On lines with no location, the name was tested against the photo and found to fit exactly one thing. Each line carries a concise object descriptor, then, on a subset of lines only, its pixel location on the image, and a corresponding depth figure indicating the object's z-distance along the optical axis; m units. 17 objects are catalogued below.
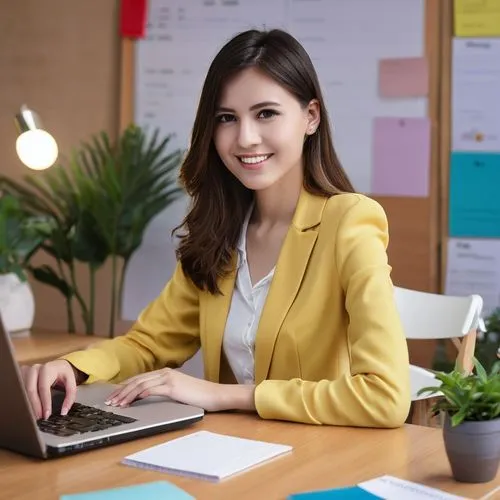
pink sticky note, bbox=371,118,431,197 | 3.02
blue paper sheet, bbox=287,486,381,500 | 1.08
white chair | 2.40
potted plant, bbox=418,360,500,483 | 1.15
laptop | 1.19
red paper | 3.38
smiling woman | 1.52
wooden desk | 1.14
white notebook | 1.19
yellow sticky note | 2.91
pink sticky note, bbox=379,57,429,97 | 3.01
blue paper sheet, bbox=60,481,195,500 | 1.09
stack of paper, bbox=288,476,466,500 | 1.08
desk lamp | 2.41
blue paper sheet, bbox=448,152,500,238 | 2.95
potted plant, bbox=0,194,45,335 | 2.87
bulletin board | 2.99
